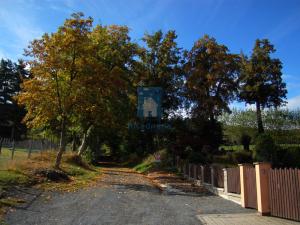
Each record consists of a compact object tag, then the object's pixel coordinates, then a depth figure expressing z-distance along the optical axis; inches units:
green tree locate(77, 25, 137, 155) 633.5
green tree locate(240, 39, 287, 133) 1048.3
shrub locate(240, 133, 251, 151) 1018.2
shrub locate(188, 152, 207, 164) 742.1
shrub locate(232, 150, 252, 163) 840.7
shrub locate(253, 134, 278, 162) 723.0
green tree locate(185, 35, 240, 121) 981.1
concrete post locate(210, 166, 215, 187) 529.5
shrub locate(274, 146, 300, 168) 724.4
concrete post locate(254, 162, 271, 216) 335.1
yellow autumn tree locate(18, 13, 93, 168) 602.1
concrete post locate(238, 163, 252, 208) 385.3
